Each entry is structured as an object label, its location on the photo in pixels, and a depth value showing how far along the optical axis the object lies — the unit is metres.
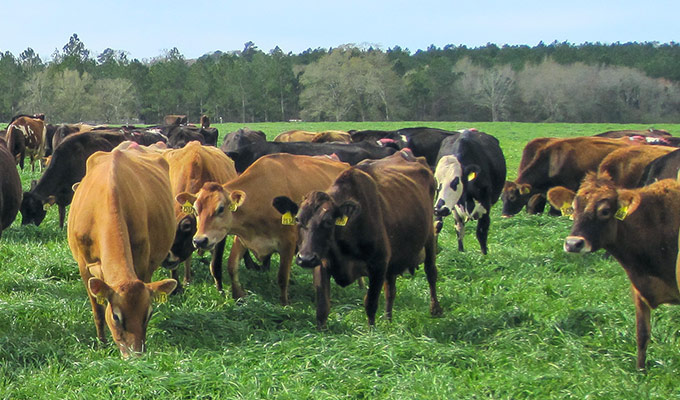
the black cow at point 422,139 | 18.05
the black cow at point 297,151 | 12.61
